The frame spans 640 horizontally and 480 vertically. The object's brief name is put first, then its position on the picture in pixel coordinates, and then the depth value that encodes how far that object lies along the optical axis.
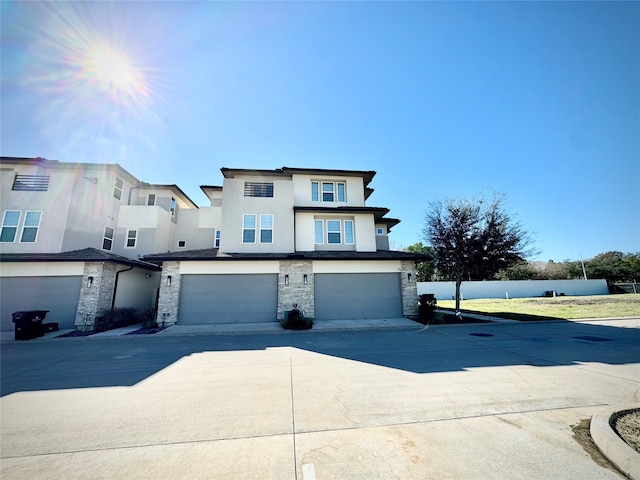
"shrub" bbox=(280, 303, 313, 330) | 12.91
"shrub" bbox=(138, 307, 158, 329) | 14.88
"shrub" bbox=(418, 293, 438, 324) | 14.72
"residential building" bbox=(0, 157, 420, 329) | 13.89
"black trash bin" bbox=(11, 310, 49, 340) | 11.10
